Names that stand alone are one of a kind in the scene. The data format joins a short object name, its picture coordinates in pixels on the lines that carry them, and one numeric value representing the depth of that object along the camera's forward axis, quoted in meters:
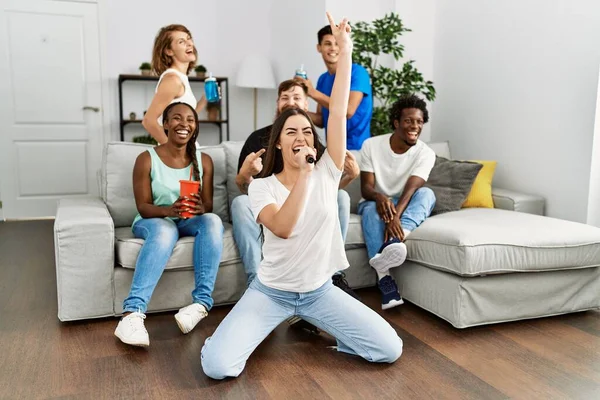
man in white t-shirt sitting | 2.71
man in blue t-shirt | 3.28
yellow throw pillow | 3.28
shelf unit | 5.32
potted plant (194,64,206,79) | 5.55
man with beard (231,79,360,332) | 2.47
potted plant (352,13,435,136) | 3.80
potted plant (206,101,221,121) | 5.64
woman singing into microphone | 1.91
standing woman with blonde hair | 2.75
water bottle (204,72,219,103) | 3.08
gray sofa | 2.41
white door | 5.18
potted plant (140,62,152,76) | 5.38
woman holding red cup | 2.36
